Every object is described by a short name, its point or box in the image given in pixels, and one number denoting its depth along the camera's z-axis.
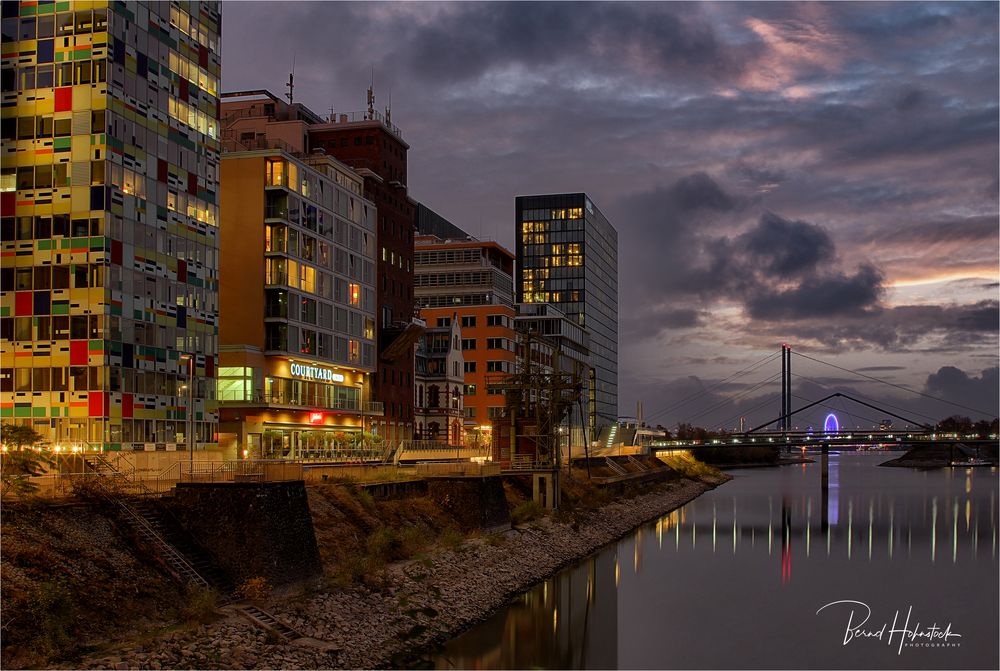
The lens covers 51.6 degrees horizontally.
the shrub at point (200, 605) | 32.38
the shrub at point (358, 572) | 40.38
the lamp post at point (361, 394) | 92.48
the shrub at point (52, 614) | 28.34
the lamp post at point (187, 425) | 60.52
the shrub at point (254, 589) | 35.59
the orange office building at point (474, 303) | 144.00
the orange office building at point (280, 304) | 77.06
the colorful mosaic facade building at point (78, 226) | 54.28
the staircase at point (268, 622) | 33.41
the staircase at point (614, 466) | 117.81
